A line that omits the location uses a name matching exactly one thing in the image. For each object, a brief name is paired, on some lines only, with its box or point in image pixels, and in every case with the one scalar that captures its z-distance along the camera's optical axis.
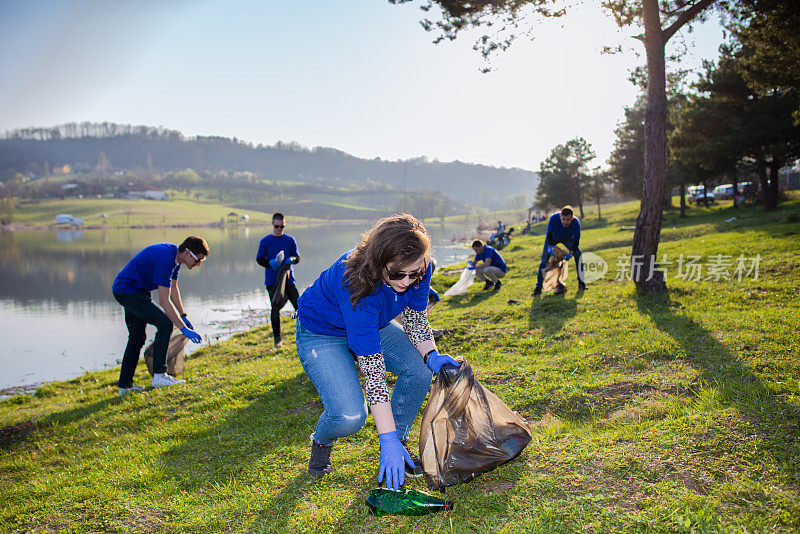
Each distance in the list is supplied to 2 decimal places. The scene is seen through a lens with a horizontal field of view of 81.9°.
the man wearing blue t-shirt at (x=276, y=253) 8.47
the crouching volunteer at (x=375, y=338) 2.61
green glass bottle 2.81
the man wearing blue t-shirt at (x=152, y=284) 6.45
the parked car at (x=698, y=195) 37.61
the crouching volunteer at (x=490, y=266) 12.14
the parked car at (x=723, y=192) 40.74
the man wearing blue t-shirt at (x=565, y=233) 9.62
